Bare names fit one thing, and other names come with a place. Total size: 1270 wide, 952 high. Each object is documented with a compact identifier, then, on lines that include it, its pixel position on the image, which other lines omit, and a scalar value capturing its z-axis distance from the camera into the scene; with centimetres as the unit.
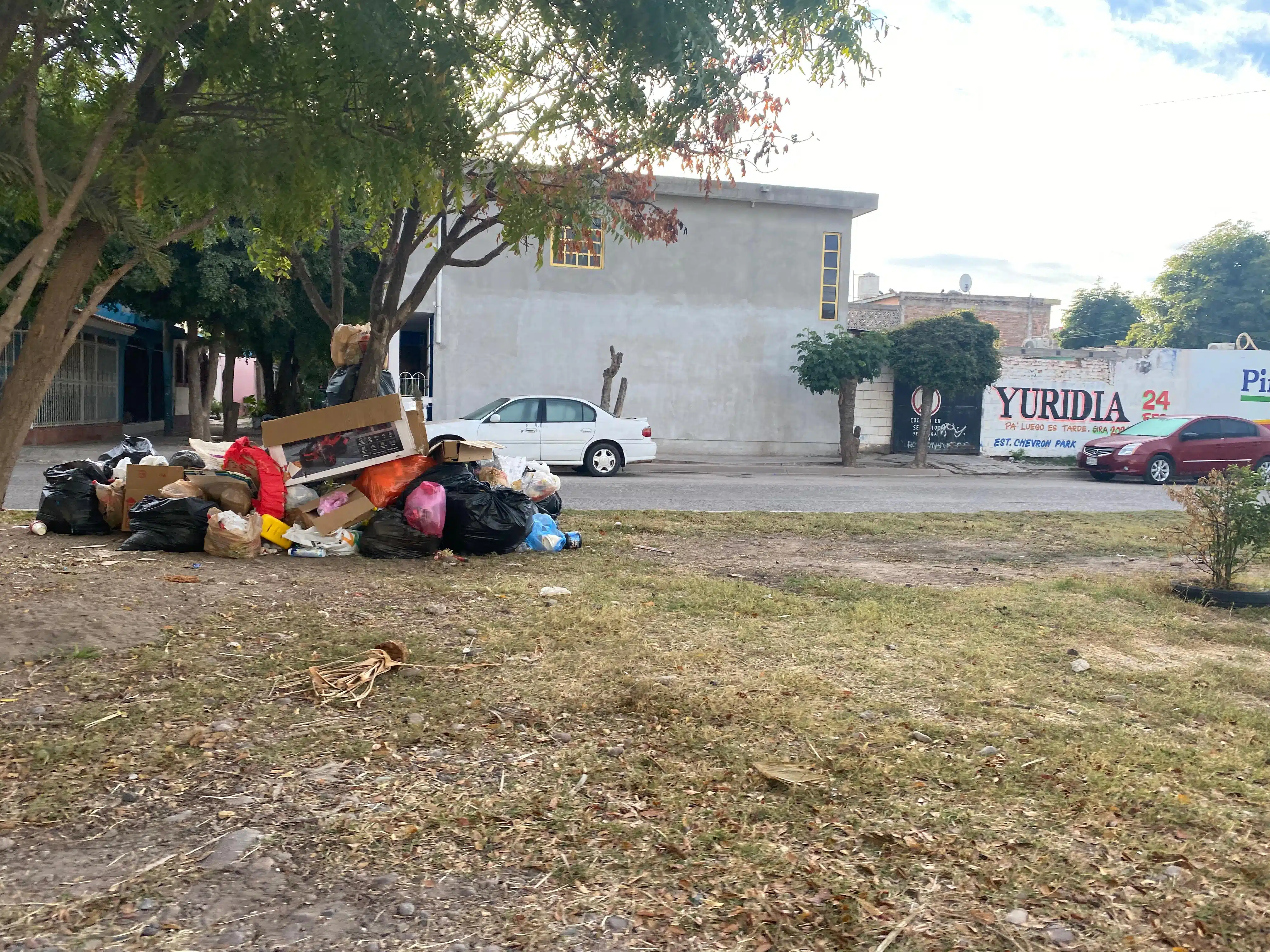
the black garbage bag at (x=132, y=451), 851
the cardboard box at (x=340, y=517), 749
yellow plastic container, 739
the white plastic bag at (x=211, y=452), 811
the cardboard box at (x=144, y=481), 767
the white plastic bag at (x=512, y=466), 838
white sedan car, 1628
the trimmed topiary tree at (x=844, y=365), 2106
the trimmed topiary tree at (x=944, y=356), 2162
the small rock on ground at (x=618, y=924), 257
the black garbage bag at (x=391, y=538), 744
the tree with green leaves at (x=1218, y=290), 4184
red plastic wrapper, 748
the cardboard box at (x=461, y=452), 781
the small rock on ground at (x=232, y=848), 282
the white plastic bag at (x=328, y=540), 742
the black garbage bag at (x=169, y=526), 712
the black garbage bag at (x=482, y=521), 760
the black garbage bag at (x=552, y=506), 890
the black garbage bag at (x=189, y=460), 817
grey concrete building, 2203
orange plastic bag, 771
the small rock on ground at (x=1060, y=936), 252
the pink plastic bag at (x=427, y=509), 746
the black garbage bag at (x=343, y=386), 874
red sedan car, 1947
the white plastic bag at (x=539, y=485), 886
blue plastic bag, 806
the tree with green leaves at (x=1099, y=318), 5159
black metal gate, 2420
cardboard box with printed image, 747
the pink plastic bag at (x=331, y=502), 761
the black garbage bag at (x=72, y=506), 774
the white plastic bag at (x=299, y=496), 768
